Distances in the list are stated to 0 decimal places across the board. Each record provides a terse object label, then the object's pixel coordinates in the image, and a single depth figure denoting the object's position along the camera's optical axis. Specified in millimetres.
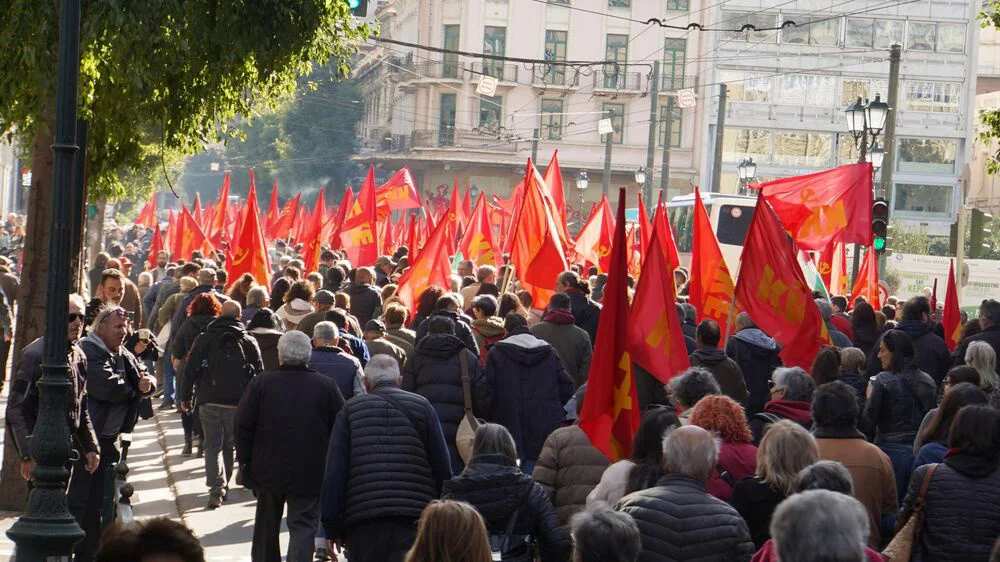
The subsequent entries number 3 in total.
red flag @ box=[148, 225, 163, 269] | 30359
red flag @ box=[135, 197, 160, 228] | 49381
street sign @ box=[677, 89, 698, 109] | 53469
